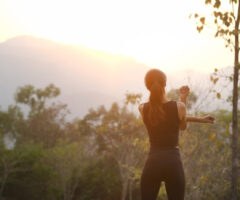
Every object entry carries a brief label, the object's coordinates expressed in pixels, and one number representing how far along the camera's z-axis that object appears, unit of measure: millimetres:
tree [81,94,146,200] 24828
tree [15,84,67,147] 40281
